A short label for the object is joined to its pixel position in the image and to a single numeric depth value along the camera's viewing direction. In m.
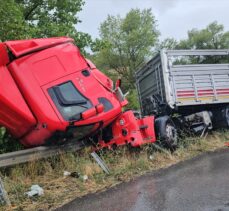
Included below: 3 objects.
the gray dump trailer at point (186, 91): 5.63
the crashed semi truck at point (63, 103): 3.78
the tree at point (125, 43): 20.78
